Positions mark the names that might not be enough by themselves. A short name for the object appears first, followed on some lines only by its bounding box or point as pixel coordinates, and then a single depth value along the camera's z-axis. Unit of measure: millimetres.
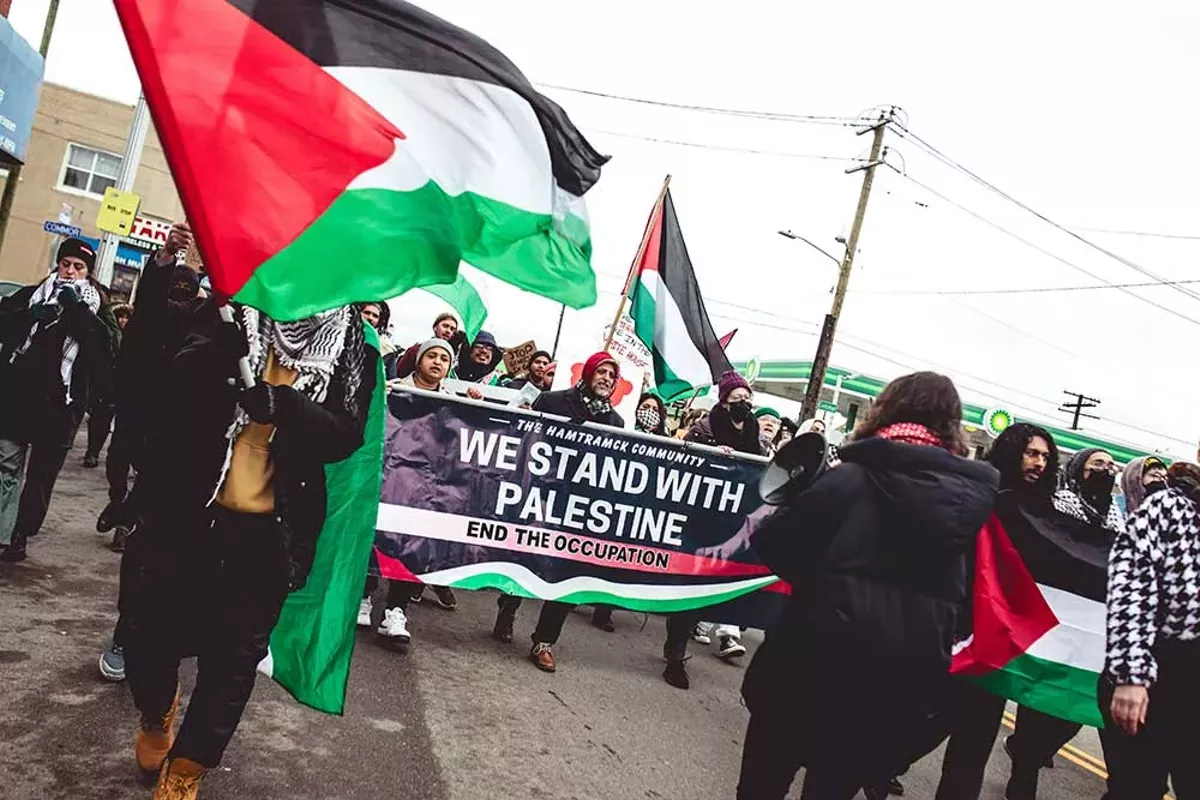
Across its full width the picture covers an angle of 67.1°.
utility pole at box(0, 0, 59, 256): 20355
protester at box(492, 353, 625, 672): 5699
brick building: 28375
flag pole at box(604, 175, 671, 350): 7364
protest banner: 5566
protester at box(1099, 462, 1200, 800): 3070
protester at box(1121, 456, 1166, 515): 4617
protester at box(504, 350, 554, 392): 9055
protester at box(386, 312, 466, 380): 6644
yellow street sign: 12078
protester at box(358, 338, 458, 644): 5445
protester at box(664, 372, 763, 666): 6828
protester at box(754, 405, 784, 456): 8078
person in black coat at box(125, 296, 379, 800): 2980
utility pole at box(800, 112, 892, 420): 24922
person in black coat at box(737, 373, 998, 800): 2619
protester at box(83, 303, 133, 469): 8633
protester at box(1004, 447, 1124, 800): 4730
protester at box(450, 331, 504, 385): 9438
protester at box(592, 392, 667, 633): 8148
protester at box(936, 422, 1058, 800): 4094
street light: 25203
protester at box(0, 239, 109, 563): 5320
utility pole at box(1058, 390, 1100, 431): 55469
